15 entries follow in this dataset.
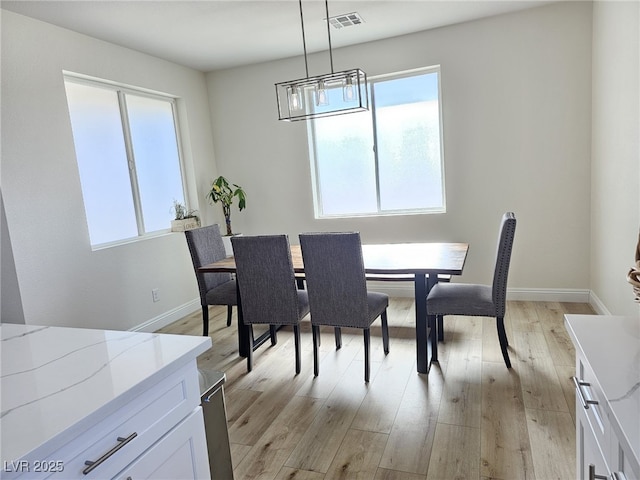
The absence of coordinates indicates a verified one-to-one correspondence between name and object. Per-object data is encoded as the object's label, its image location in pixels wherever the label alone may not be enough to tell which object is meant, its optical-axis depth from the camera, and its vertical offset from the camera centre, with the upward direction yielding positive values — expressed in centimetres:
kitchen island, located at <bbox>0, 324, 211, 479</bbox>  80 -42
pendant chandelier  265 +62
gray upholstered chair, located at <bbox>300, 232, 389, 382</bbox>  256 -62
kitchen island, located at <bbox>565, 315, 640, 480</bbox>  82 -50
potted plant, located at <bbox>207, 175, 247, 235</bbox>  468 -3
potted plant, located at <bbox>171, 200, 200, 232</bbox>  433 -23
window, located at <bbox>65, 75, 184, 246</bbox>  352 +41
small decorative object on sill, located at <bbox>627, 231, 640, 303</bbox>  105 -30
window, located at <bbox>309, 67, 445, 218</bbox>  419 +29
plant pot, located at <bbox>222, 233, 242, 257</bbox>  451 -54
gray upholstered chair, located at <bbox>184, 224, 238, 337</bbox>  340 -70
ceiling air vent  345 +136
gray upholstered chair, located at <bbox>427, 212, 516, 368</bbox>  260 -81
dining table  266 -56
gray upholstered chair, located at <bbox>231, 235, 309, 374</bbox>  277 -63
